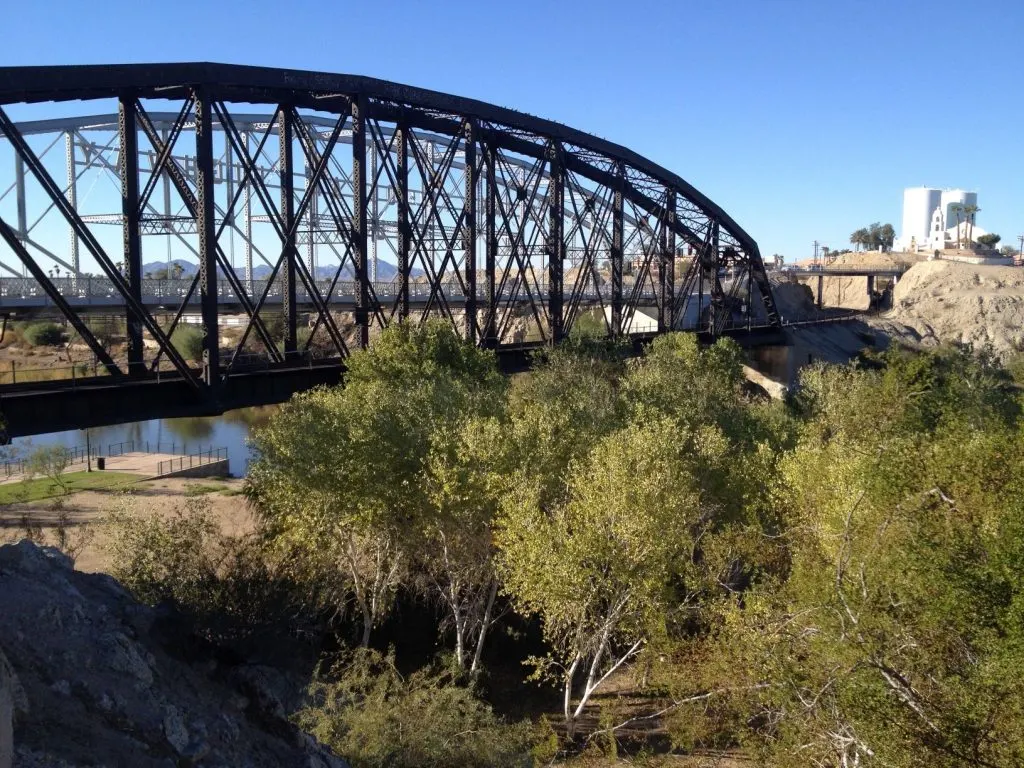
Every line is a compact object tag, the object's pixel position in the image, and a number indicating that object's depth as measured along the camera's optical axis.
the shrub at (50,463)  35.09
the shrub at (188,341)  47.27
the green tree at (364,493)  19.16
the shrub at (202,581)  17.91
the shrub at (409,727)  13.65
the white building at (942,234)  157.65
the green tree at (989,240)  159.25
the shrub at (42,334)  50.94
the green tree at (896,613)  10.01
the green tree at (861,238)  174.25
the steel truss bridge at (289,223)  21.09
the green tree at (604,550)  15.51
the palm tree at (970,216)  142.62
